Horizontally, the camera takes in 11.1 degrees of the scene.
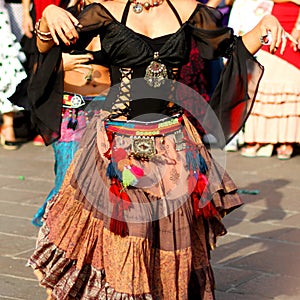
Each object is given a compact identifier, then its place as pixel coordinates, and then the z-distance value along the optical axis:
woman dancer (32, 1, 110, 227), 8.32
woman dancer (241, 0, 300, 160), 14.84
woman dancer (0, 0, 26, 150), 15.57
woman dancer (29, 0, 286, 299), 6.64
